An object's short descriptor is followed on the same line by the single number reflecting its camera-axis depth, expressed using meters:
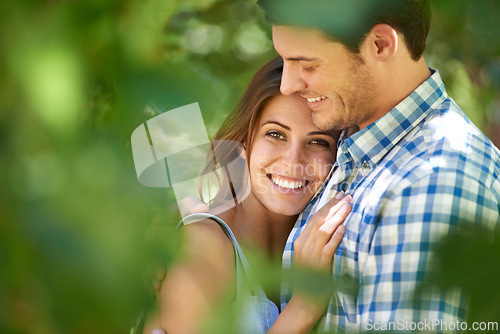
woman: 1.74
